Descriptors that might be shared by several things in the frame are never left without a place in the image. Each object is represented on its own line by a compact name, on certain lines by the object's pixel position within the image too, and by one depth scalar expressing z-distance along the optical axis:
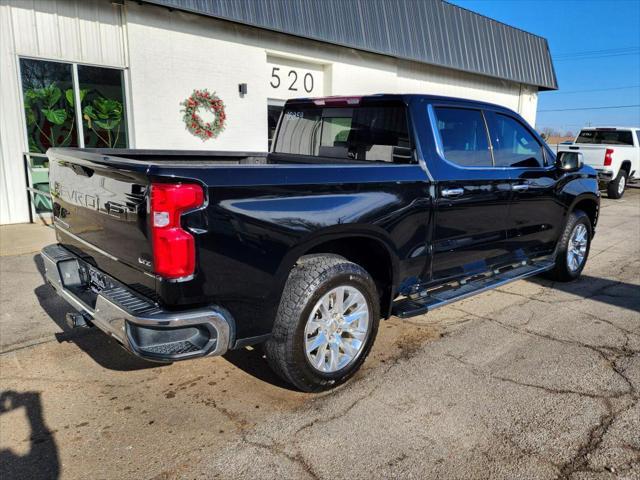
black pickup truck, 2.67
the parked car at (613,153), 14.75
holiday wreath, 10.06
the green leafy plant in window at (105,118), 9.14
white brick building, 8.23
